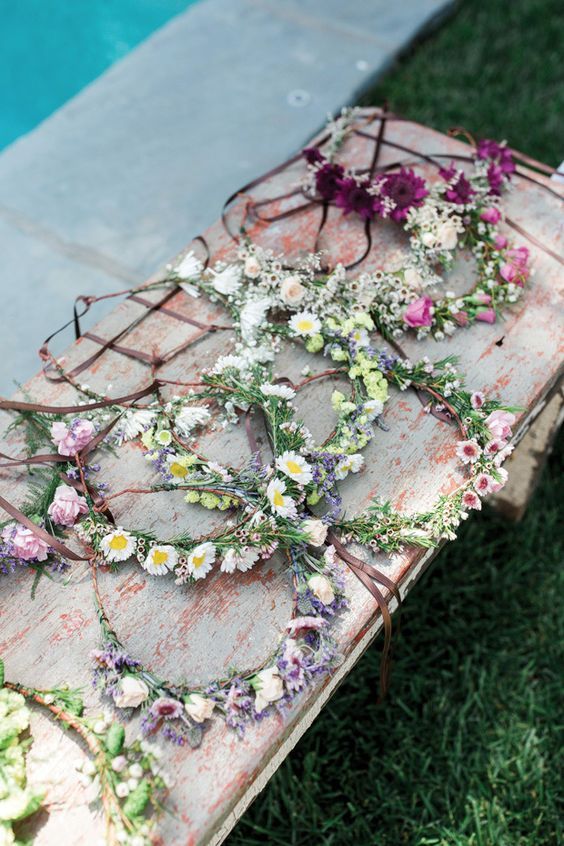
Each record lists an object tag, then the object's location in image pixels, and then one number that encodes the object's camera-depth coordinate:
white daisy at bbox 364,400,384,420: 1.51
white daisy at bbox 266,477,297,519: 1.33
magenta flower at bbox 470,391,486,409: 1.52
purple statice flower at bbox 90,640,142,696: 1.21
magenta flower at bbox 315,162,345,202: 1.91
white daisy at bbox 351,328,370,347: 1.62
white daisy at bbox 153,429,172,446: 1.49
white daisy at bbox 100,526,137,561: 1.34
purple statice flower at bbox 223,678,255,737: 1.18
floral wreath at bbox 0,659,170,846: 1.08
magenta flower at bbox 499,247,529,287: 1.75
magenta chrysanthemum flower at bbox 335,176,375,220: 1.87
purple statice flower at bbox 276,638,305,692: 1.21
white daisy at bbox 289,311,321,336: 1.64
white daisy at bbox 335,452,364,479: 1.42
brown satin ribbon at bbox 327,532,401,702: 1.32
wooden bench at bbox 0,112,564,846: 1.15
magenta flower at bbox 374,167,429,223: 1.85
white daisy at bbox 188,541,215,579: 1.31
